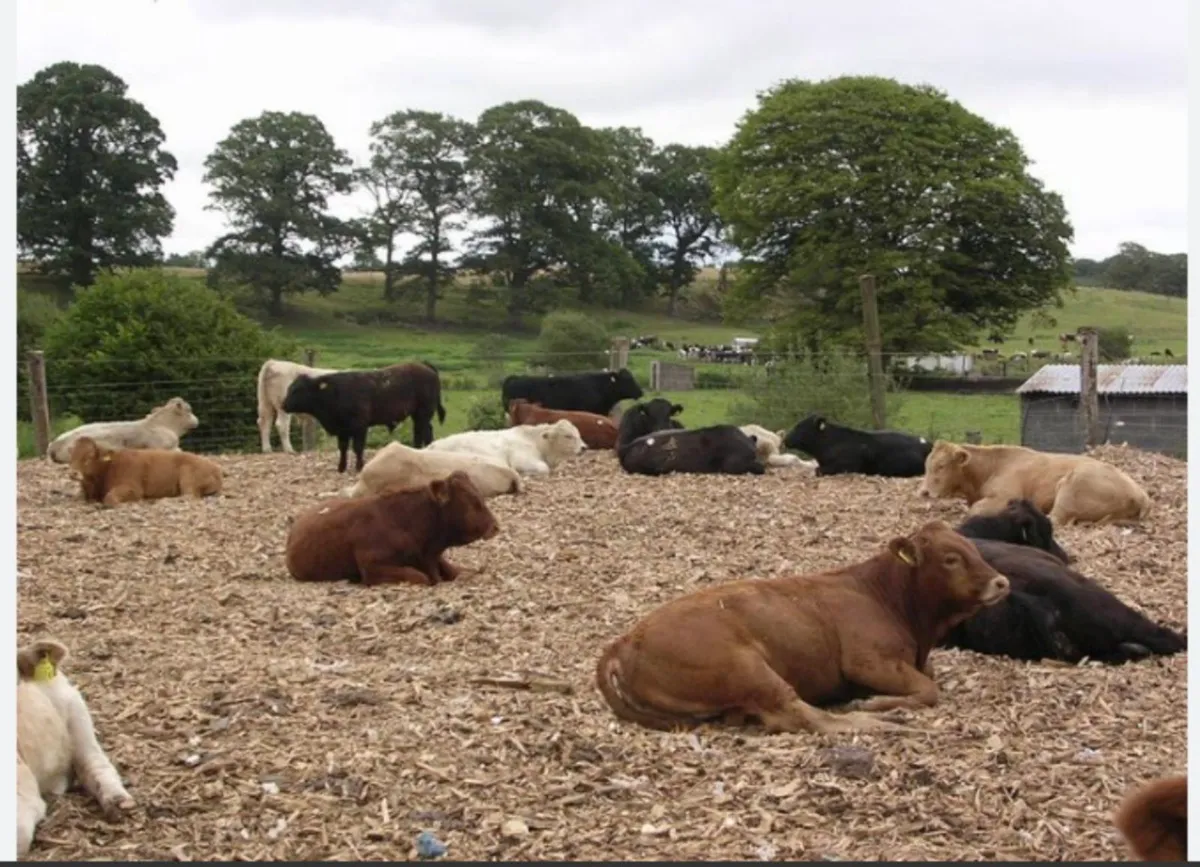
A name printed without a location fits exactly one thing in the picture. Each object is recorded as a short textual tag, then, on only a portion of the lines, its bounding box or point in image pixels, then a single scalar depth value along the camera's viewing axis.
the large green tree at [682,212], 62.38
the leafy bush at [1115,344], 40.09
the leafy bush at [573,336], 37.69
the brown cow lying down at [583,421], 18.05
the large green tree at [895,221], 39.75
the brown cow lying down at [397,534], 9.55
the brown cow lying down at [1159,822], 3.06
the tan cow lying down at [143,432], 17.27
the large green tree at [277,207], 49.59
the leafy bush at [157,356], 23.03
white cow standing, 19.72
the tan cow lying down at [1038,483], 11.63
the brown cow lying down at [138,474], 13.77
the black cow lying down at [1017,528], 8.72
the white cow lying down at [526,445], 15.25
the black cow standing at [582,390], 20.56
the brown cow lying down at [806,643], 5.77
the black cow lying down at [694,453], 15.22
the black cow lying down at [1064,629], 7.02
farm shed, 21.73
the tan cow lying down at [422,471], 12.80
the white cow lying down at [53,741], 4.78
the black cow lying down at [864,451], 15.36
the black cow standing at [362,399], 16.11
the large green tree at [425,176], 53.81
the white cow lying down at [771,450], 16.53
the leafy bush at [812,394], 20.42
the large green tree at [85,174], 44.94
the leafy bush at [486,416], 22.91
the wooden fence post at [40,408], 19.06
